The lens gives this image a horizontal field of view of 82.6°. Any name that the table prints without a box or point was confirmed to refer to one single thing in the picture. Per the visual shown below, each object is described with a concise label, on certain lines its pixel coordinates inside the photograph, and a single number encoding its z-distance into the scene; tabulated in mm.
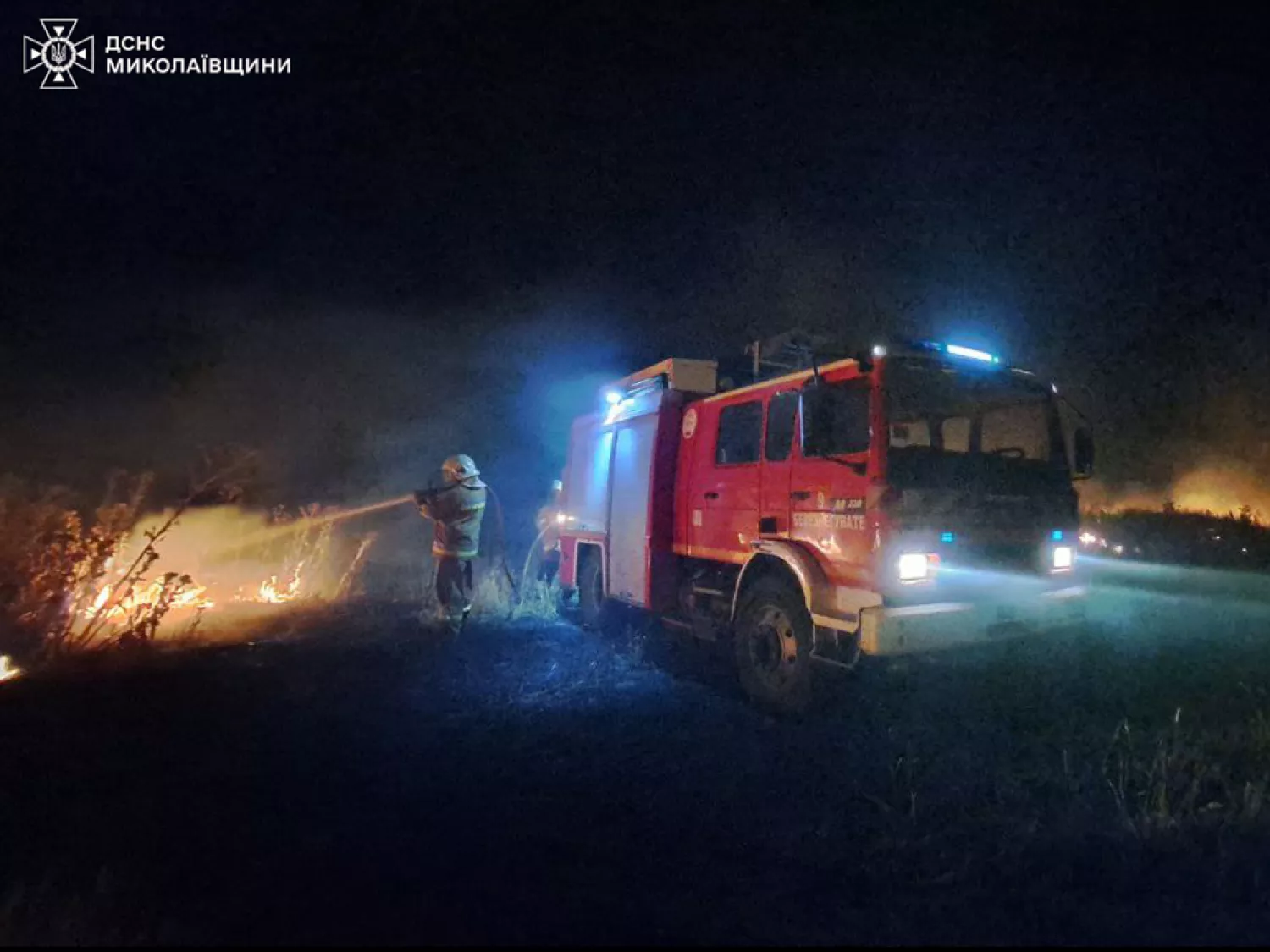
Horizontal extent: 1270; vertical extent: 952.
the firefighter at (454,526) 8094
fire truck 4758
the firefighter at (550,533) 10914
